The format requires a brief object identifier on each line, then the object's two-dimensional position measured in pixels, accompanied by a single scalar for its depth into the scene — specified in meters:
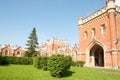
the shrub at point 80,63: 16.76
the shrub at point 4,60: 14.34
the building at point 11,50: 31.41
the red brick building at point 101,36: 14.00
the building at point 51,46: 33.79
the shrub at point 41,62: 10.43
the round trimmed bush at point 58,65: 7.70
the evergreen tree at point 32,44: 28.31
